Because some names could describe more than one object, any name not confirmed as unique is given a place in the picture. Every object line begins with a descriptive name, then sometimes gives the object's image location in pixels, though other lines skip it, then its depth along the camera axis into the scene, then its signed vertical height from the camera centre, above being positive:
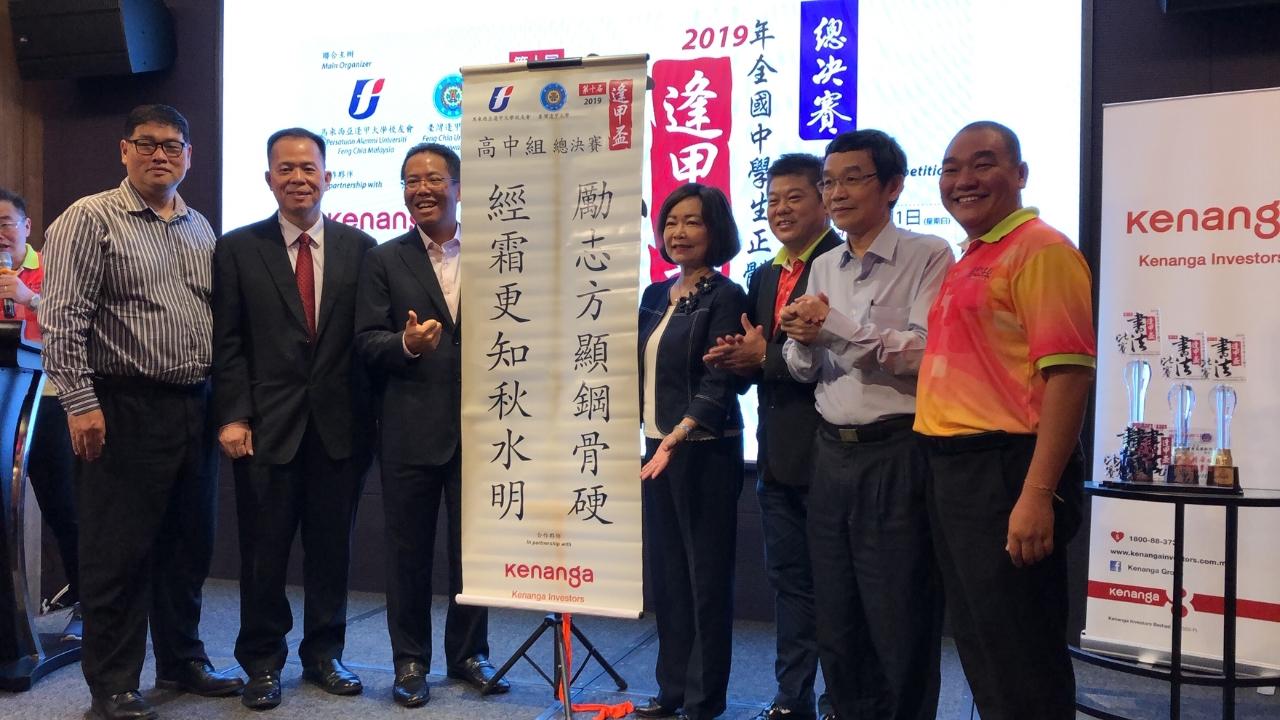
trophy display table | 2.45 -0.55
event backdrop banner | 3.60 +1.07
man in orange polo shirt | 1.86 -0.15
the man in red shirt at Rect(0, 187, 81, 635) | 3.71 -0.51
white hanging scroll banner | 2.44 +0.03
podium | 3.07 -0.56
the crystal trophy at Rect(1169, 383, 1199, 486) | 2.57 -0.23
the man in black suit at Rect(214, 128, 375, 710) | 2.97 -0.19
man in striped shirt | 2.75 -0.09
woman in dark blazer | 2.69 -0.31
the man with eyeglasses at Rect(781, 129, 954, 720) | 2.20 -0.22
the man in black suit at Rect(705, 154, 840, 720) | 2.63 -0.20
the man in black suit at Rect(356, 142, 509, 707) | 2.94 -0.15
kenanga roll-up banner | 3.10 +0.09
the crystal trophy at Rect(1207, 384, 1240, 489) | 2.54 -0.25
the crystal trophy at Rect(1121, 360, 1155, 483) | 3.03 -0.10
